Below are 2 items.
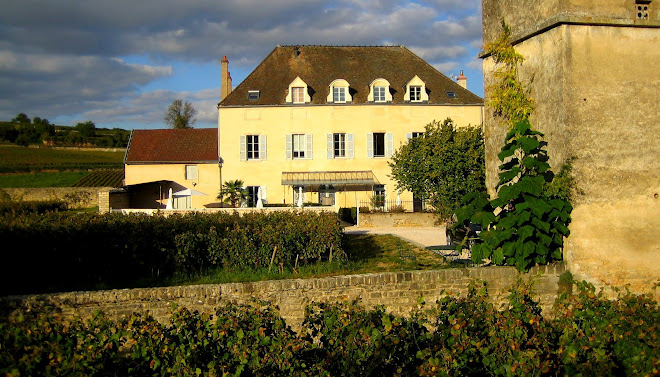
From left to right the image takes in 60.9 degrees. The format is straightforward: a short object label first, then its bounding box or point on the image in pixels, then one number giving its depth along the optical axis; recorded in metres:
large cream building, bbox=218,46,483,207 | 32.34
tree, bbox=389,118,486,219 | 19.25
